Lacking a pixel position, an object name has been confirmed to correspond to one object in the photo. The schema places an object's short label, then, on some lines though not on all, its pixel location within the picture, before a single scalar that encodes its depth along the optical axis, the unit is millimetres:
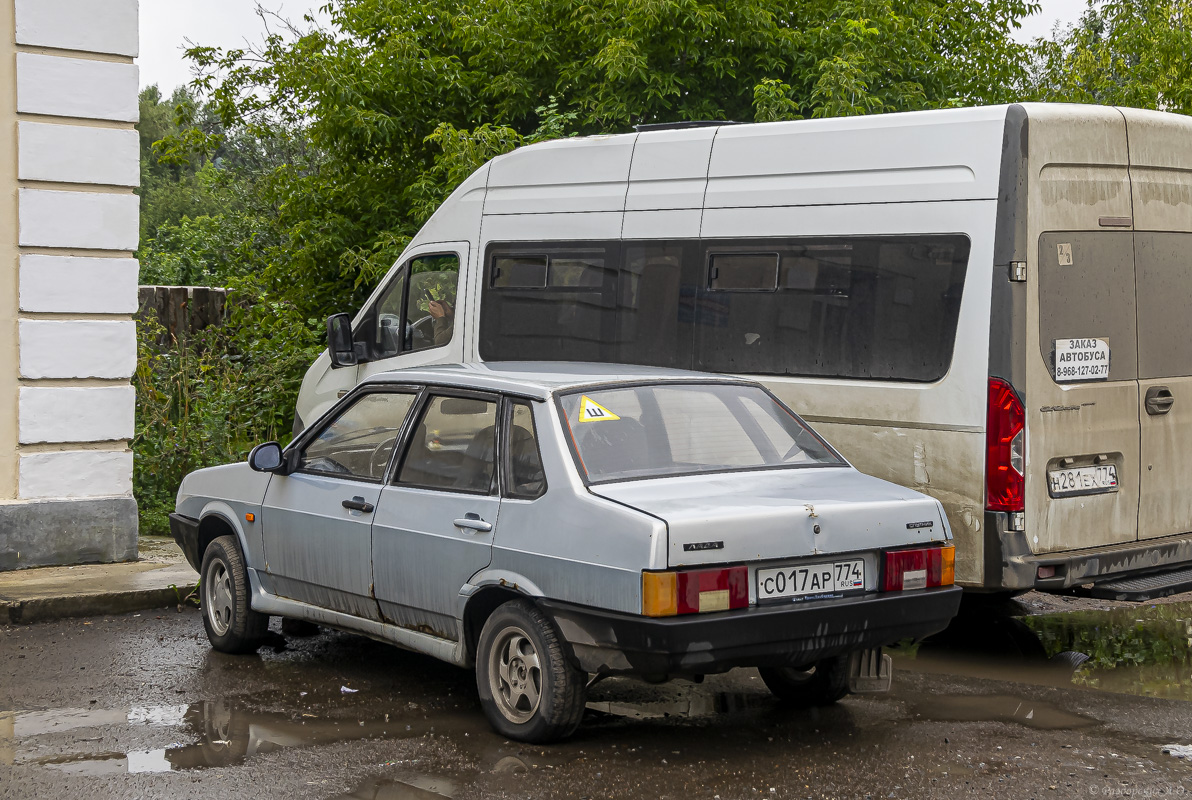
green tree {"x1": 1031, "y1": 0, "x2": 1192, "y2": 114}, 19359
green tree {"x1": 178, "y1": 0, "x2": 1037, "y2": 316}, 14086
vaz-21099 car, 5008
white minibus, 6832
